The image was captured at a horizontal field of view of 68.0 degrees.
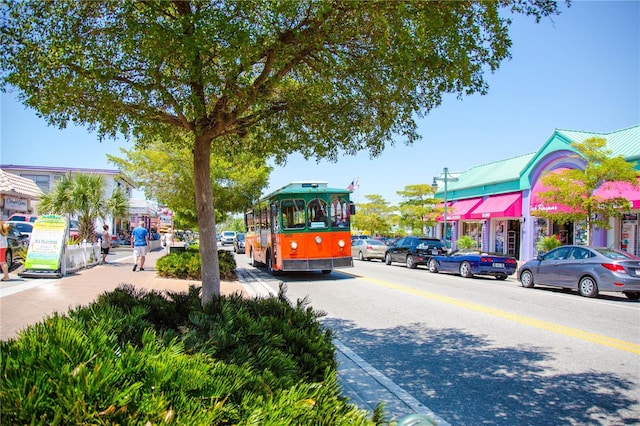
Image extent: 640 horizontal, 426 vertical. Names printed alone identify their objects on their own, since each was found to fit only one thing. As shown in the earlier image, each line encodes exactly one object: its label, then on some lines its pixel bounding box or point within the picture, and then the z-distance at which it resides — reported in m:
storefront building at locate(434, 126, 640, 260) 23.44
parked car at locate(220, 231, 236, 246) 58.97
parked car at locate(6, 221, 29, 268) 17.03
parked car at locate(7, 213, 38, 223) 27.29
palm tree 22.78
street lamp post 28.86
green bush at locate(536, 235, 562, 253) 23.81
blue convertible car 19.50
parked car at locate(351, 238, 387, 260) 30.83
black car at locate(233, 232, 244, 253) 42.91
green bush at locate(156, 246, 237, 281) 15.63
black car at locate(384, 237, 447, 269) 24.39
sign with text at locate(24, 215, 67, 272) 14.56
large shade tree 4.50
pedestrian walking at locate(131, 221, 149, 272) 17.92
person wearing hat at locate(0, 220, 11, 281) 12.99
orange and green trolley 17.12
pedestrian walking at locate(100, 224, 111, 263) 21.97
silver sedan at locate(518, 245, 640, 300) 13.12
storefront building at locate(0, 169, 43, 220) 25.06
